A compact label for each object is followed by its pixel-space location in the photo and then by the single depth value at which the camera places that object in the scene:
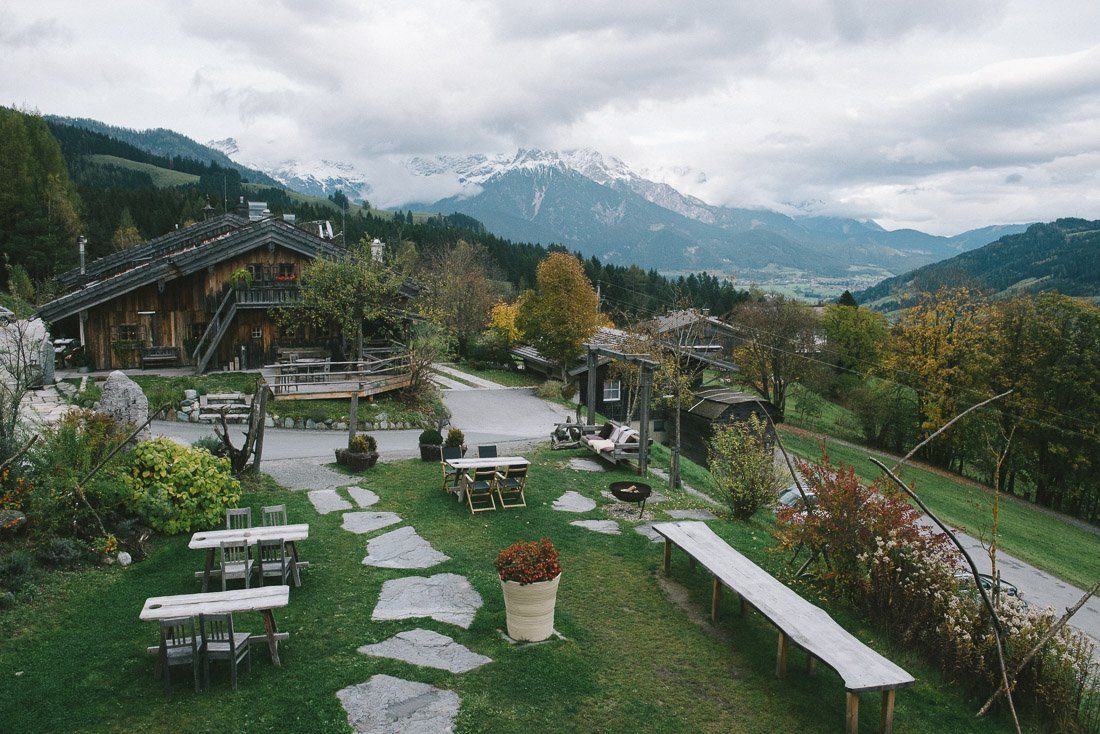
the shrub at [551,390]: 32.13
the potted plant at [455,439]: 16.61
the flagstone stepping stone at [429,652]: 6.78
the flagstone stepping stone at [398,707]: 5.69
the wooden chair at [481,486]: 12.68
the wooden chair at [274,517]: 9.25
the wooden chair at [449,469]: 13.92
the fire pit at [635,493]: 12.69
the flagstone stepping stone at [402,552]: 9.72
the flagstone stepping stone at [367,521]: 11.35
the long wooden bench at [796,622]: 5.82
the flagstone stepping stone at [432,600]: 7.91
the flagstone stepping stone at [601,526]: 11.58
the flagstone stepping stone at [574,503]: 12.96
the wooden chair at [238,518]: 9.13
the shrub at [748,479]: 13.38
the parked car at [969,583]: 7.24
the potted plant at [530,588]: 7.14
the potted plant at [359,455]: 15.58
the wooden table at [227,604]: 6.02
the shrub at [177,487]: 10.24
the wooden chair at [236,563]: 8.15
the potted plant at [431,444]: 16.62
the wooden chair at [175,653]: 6.01
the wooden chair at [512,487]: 12.93
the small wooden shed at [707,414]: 26.47
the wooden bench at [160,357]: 26.89
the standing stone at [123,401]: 12.82
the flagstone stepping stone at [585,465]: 16.77
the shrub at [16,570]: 7.82
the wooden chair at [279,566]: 8.34
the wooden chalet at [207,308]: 26.59
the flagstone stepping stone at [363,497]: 12.91
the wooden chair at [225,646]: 6.12
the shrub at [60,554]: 8.55
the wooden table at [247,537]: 7.96
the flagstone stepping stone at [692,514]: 13.16
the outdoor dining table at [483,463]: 12.86
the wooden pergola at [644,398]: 16.03
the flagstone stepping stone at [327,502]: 12.52
